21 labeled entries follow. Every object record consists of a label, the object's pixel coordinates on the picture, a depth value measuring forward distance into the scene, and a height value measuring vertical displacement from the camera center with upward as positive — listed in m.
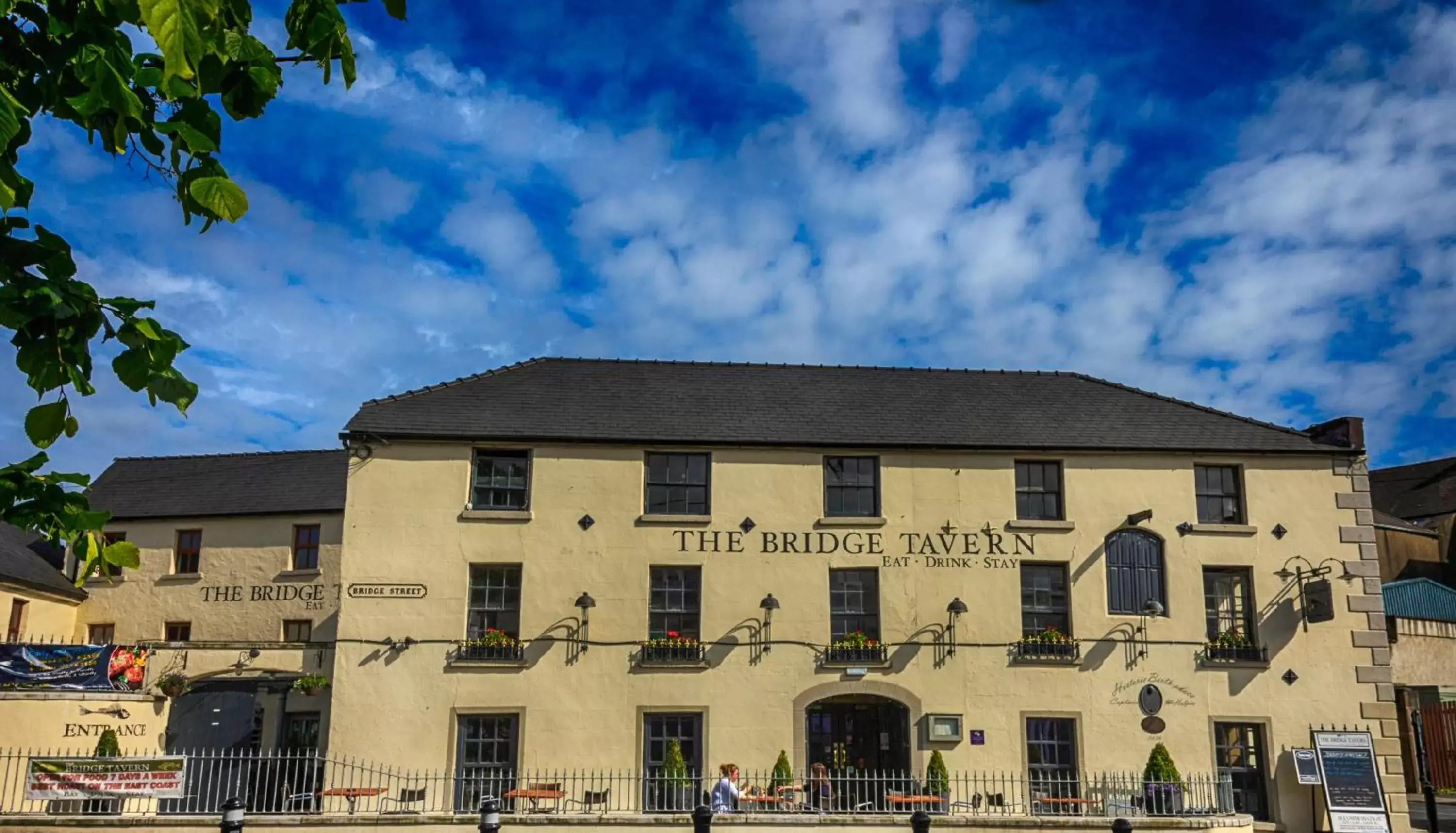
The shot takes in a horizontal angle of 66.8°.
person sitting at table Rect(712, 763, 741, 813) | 17.39 -1.46
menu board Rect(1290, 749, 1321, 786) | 20.30 -1.10
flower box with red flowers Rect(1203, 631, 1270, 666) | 21.27 +1.01
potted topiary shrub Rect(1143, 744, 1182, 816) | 19.28 -1.30
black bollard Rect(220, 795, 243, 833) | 13.38 -1.44
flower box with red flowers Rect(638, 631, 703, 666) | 20.64 +0.89
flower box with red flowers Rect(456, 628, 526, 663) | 20.44 +0.90
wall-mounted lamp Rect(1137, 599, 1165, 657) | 21.27 +1.72
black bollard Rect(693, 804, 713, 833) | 13.41 -1.40
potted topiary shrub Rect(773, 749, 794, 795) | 19.53 -1.25
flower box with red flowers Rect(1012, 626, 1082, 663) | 21.14 +1.05
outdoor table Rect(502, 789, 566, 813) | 17.85 -1.52
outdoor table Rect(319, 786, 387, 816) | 16.36 -1.40
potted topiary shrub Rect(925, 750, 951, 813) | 19.16 -1.32
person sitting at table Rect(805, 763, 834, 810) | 18.81 -1.50
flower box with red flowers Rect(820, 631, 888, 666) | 20.83 +0.92
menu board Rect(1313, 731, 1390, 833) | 19.83 -1.34
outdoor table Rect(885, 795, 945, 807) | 17.53 -1.55
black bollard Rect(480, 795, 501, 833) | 13.10 -1.39
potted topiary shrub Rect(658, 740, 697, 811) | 19.33 -1.45
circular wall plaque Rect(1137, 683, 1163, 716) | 20.92 +0.07
